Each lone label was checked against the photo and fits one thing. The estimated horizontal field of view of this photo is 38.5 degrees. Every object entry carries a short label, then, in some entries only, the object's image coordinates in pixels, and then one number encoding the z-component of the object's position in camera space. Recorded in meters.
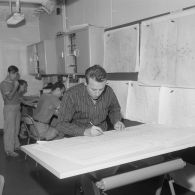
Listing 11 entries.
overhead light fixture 4.24
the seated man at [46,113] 3.73
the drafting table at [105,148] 1.50
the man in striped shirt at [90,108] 2.16
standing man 4.19
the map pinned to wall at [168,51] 2.33
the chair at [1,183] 1.39
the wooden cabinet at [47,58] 4.39
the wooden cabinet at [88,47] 3.30
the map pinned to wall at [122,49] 2.92
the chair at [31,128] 3.60
